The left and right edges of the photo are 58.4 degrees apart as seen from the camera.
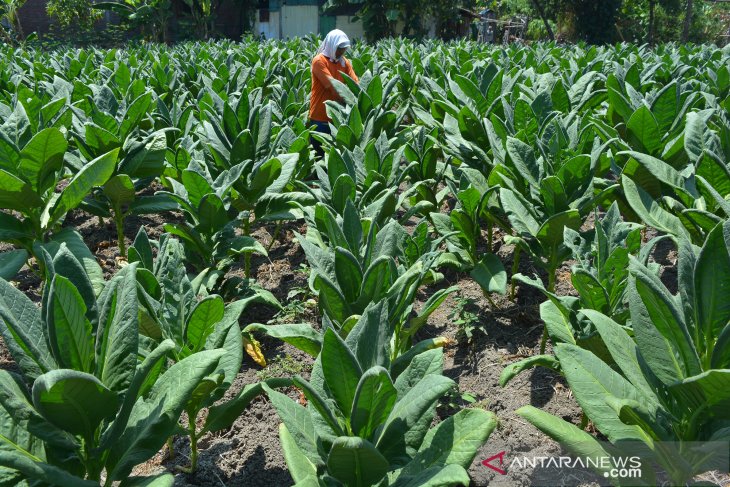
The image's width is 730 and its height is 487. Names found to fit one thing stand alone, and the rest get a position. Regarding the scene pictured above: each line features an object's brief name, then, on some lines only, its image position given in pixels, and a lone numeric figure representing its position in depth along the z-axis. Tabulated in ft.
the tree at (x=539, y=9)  120.88
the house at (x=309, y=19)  125.59
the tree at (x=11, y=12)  89.83
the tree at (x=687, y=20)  106.32
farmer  22.06
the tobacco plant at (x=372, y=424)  5.55
